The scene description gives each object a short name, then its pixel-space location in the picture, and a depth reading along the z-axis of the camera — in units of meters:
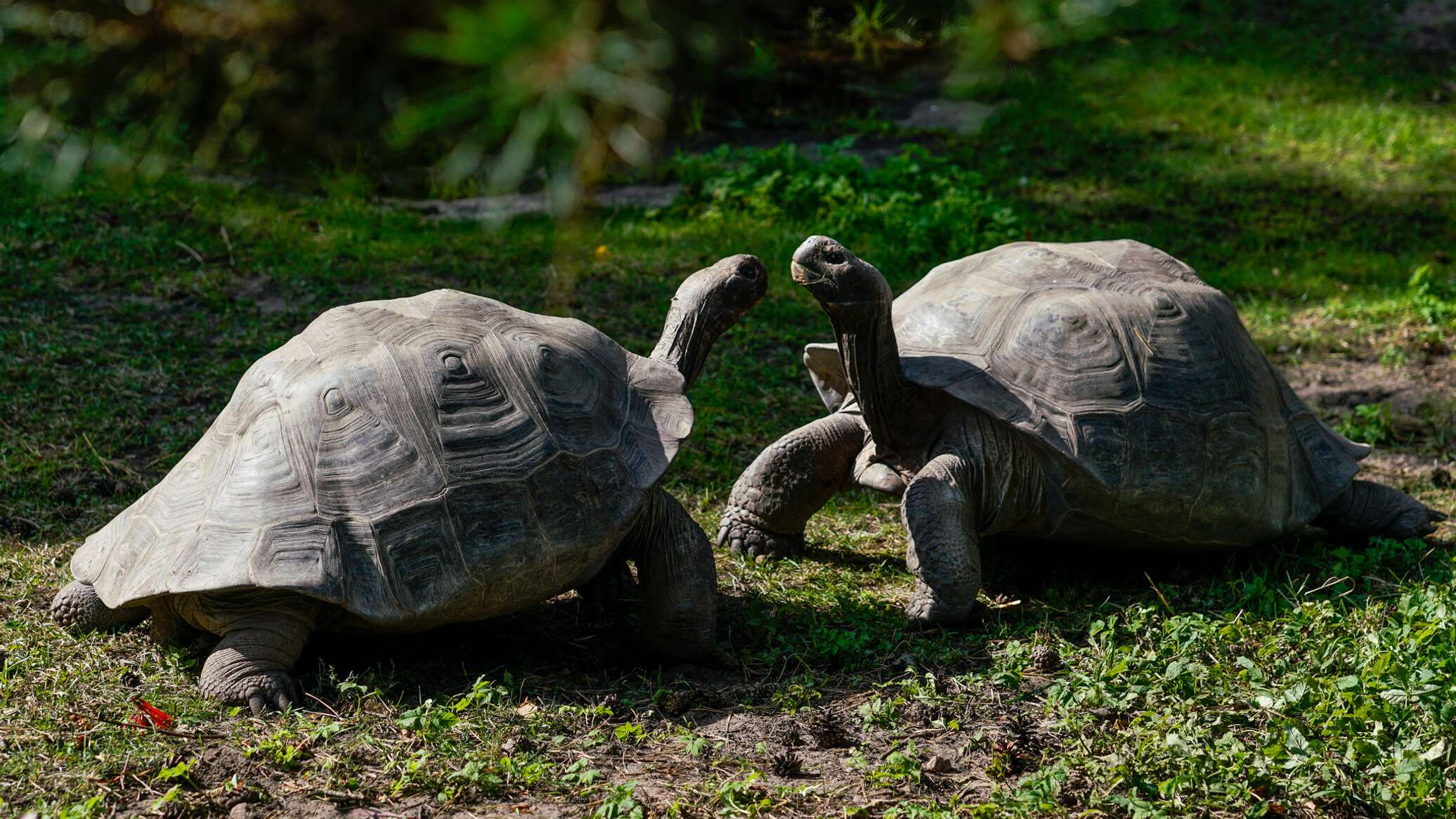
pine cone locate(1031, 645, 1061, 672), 7.46
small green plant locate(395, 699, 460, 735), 6.39
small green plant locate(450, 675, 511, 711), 6.68
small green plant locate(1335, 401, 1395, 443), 12.05
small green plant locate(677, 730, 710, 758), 6.45
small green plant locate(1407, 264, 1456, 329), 14.67
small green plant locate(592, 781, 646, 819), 5.69
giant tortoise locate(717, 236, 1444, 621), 8.72
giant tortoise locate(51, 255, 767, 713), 6.78
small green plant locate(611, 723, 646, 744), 6.52
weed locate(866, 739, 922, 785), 6.16
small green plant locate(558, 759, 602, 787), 6.00
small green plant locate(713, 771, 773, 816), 5.87
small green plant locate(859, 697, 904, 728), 6.86
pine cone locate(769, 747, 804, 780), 6.28
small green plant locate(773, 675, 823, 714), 7.13
